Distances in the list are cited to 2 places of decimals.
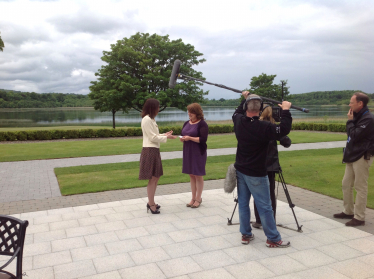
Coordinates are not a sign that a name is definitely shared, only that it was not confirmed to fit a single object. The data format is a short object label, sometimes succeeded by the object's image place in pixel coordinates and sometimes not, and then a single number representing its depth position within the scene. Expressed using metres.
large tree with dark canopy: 28.27
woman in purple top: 5.70
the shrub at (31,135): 20.12
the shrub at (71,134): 21.14
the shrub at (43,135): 20.36
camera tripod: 4.60
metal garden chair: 2.42
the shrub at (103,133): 22.00
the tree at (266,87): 40.06
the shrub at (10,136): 19.35
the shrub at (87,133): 21.56
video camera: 3.97
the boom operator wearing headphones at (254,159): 3.67
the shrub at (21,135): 19.78
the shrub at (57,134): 20.78
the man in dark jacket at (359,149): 4.72
